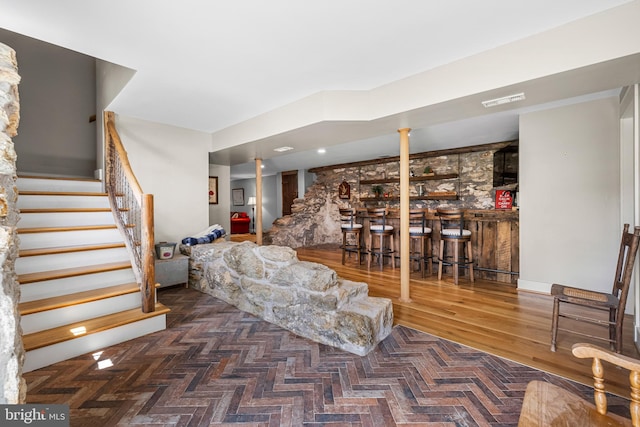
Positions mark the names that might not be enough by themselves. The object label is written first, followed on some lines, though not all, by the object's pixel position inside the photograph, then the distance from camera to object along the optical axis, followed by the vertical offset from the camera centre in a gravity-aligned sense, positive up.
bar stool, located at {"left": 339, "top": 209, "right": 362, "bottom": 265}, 5.25 -0.37
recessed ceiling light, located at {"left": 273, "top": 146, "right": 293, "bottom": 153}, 4.74 +1.06
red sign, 4.34 +0.14
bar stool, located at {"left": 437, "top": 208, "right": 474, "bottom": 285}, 4.11 -0.46
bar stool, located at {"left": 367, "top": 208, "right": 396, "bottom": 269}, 4.84 -0.45
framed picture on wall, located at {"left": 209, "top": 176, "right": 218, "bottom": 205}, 5.87 +0.41
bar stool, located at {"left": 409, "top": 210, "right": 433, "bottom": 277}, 4.41 -0.56
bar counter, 4.14 -0.55
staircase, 2.20 -0.68
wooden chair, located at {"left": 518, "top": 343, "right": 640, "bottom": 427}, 0.99 -0.78
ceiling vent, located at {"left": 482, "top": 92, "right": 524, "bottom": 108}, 2.52 +1.03
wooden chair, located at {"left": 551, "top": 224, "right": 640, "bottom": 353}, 2.05 -0.75
